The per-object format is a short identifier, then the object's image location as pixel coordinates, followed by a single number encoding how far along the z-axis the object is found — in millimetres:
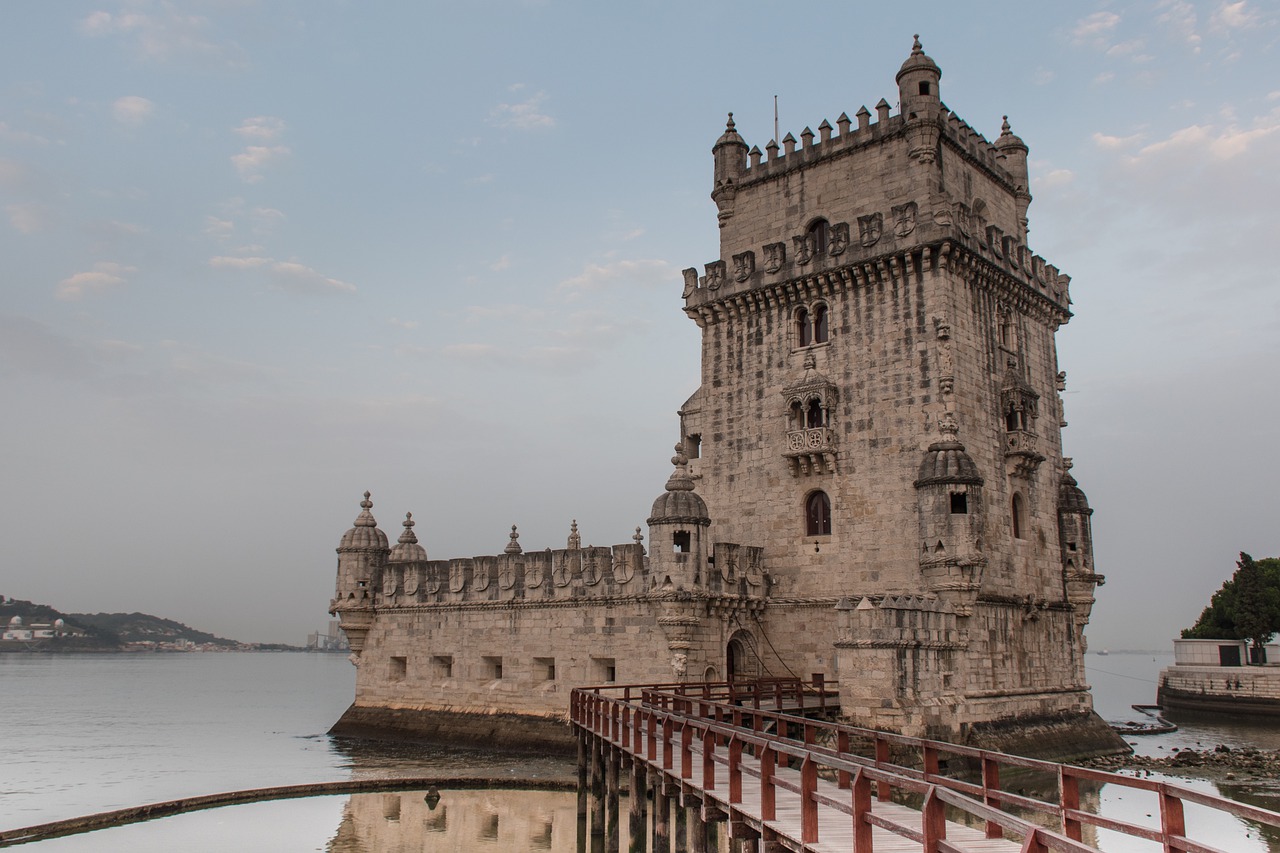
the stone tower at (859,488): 26500
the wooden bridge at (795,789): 8648
